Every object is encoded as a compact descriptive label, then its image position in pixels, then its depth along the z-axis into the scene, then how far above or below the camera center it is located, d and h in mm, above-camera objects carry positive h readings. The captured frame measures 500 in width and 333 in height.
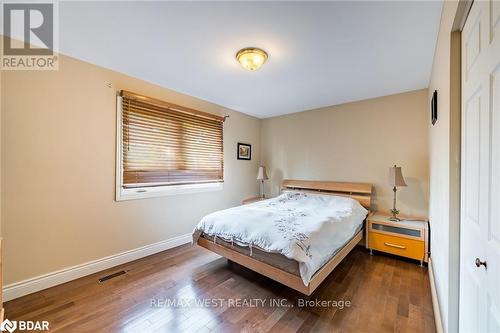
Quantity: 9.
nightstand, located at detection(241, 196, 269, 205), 4076 -688
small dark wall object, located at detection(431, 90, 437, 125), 1823 +551
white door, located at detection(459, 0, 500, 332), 717 -18
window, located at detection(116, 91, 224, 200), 2588 +253
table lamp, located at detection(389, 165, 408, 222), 2730 -160
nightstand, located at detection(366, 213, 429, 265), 2471 -895
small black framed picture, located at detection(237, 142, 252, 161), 4189 +309
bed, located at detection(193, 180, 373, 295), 1734 -687
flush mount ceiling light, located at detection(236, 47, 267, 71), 1976 +1091
